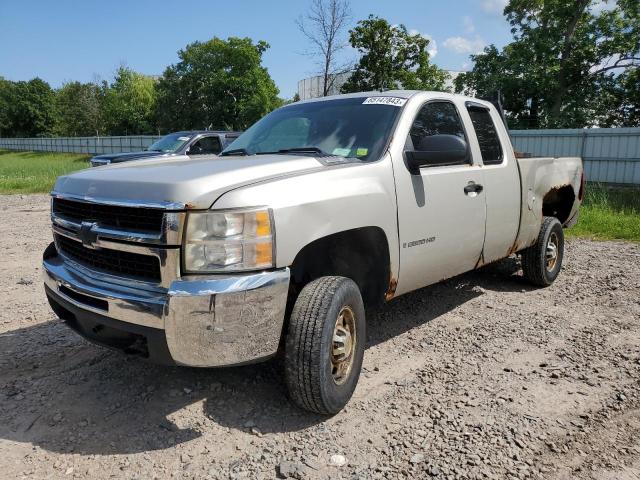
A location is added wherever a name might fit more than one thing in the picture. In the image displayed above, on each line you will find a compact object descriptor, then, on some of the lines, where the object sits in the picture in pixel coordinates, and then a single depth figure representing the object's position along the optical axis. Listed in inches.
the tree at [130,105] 2005.4
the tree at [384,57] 998.4
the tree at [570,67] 924.6
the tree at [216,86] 1523.1
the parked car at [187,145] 489.1
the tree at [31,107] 2913.4
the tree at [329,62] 914.1
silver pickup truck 97.0
